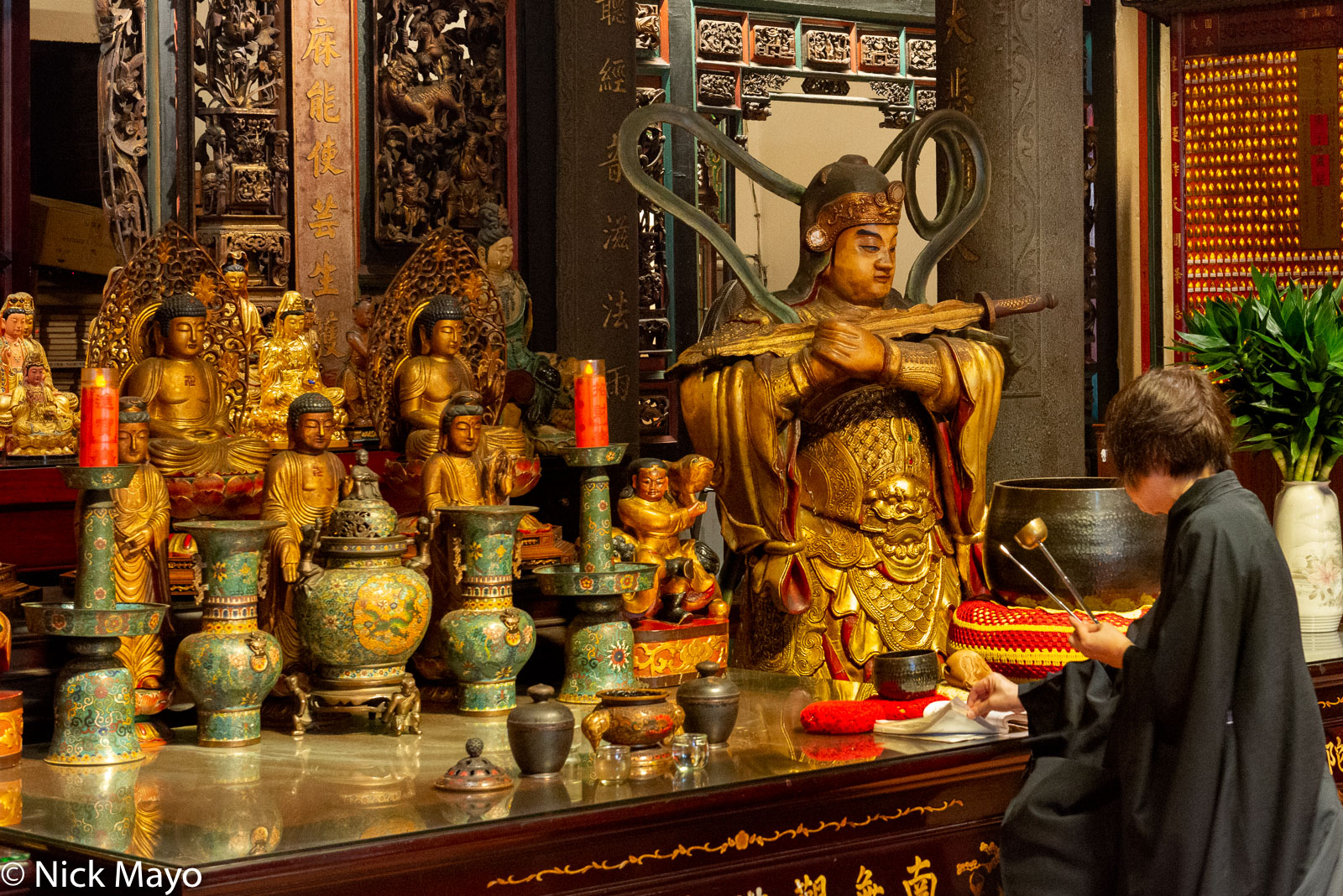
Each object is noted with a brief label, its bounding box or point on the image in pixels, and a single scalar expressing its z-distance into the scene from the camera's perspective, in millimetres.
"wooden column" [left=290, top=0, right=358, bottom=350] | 6293
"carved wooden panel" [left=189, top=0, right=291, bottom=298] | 6160
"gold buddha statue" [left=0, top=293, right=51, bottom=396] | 4633
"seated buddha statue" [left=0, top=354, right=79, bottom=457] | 4586
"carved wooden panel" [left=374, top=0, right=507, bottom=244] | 6531
